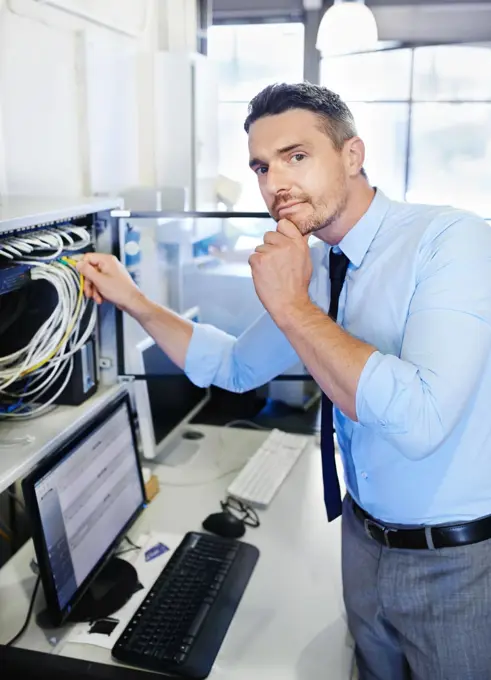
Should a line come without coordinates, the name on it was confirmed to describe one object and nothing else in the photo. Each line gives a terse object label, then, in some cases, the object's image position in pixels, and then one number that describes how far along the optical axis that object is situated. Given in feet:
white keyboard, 5.43
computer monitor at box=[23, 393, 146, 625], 3.60
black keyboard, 3.65
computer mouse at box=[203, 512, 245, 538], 4.90
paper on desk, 3.82
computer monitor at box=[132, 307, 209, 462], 5.43
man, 2.68
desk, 3.72
